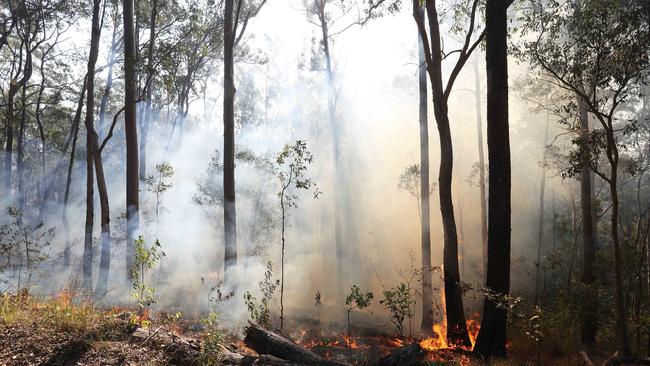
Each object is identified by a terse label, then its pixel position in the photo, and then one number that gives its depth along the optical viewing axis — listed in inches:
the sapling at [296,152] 347.6
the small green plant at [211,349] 171.2
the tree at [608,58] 271.1
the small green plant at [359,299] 270.9
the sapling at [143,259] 188.6
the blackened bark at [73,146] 833.5
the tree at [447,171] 323.3
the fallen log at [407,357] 187.3
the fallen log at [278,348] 183.0
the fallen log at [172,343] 174.2
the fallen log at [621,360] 197.6
